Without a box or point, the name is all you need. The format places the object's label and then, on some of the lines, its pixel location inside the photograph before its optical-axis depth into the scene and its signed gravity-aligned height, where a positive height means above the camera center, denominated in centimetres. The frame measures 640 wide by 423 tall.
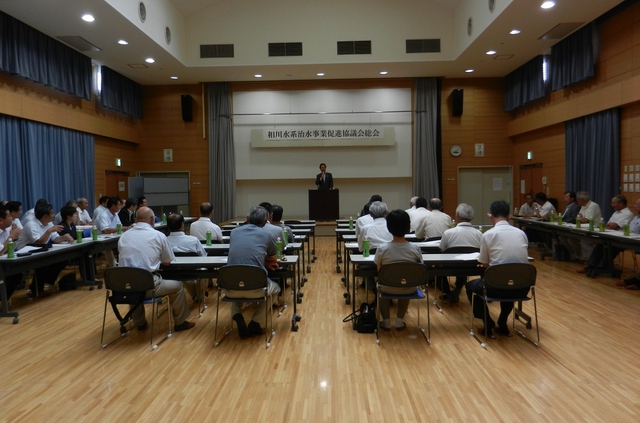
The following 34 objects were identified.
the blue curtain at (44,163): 842 +66
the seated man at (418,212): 727 -39
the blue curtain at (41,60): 802 +271
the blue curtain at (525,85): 1131 +275
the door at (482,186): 1385 +5
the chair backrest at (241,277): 417 -81
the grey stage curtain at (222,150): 1361 +126
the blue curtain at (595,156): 879 +63
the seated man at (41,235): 620 -58
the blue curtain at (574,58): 912 +276
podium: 1106 -35
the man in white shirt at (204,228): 656 -53
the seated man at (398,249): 427 -58
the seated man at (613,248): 719 -95
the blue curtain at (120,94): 1170 +276
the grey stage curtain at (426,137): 1338 +153
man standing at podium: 1213 +24
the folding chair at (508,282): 409 -87
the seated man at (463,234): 524 -55
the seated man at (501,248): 428 -59
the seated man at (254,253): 443 -62
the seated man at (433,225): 656 -55
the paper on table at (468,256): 467 -73
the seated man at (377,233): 557 -55
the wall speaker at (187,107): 1362 +258
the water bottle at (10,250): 513 -64
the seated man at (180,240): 530 -57
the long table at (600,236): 611 -78
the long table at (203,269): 473 -84
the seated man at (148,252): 440 -60
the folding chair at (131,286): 416 -88
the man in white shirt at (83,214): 902 -43
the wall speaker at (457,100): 1338 +261
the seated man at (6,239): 570 -60
